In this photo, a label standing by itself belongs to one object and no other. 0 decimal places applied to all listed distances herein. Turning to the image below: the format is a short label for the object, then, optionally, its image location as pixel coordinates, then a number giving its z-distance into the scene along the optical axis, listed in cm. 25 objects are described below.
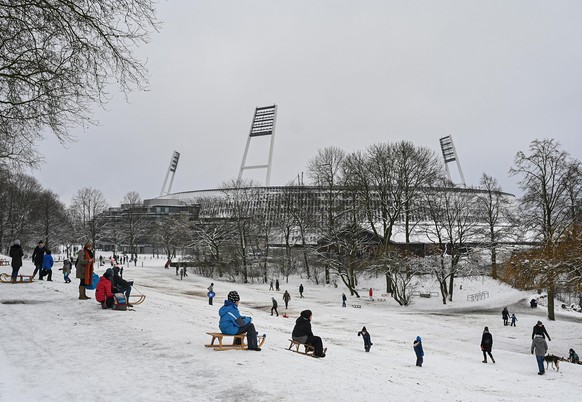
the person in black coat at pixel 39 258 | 1966
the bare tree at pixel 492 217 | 3800
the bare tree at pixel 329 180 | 3956
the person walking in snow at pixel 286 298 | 2709
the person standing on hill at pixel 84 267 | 1380
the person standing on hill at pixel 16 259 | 1748
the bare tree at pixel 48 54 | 735
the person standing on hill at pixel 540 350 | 1303
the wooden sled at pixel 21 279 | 1860
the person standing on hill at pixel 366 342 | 1448
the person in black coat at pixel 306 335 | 938
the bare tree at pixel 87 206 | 7238
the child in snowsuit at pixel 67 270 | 2013
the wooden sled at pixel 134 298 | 1769
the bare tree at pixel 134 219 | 6726
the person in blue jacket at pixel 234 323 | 851
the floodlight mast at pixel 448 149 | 8138
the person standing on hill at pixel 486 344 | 1479
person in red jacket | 1232
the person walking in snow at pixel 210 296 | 2423
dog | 1340
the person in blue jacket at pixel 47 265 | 2016
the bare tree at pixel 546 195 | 2533
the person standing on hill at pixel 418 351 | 1258
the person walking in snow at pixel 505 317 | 2348
